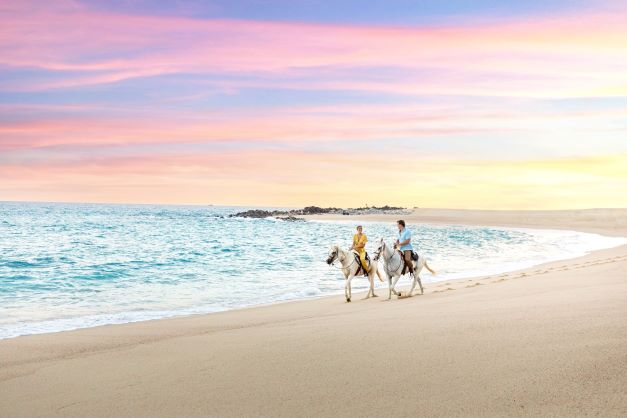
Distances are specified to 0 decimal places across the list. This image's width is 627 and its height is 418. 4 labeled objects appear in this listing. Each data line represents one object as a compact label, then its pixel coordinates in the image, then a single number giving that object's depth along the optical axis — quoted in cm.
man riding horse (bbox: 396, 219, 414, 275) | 1636
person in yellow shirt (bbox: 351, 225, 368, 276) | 1755
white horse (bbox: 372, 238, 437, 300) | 1612
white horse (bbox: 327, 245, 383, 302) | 1667
